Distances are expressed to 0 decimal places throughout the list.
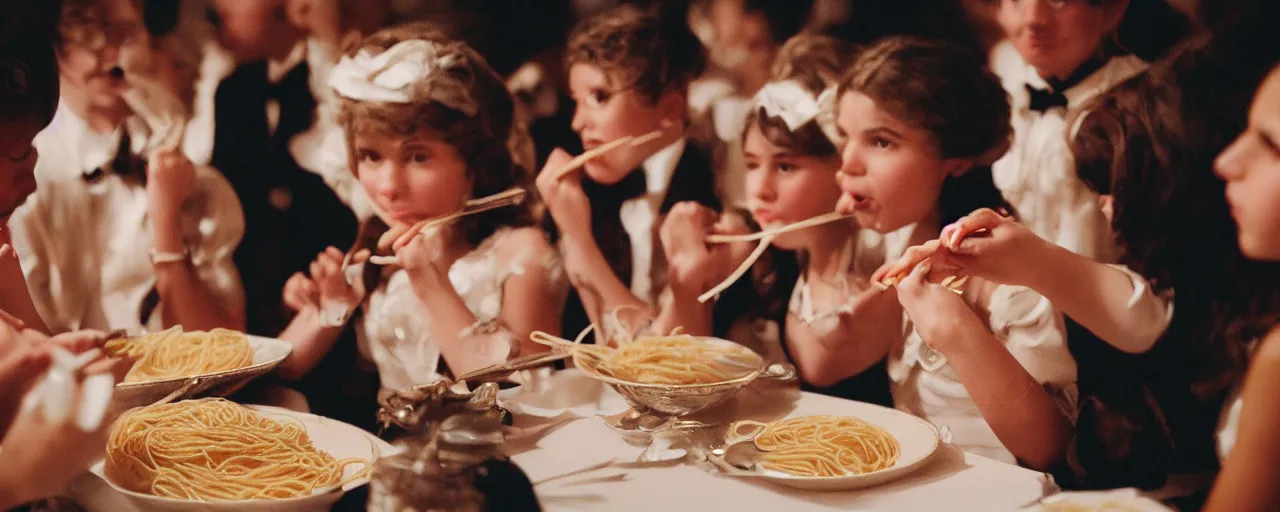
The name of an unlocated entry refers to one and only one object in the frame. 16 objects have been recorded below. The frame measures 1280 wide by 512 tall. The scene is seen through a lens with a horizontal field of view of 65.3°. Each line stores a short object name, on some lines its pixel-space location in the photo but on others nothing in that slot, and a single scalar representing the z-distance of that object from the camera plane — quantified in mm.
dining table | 1721
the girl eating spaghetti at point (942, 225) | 1963
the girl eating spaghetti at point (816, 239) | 2266
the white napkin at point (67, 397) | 1524
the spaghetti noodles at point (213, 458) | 1757
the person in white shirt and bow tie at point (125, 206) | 2719
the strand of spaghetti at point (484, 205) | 2635
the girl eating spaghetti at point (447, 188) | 2602
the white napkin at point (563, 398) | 2213
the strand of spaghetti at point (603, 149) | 2521
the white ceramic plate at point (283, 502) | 1670
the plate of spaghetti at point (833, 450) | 1741
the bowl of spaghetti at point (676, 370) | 1976
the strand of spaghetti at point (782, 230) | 2285
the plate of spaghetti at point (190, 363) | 2158
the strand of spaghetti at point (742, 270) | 2394
